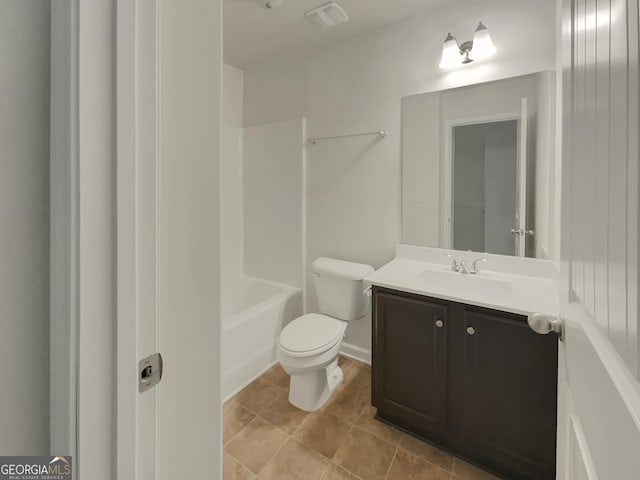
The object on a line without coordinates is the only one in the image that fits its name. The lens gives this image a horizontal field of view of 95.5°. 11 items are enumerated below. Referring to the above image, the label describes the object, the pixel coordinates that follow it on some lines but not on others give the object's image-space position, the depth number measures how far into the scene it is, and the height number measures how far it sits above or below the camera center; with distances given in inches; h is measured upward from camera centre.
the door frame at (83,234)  15.6 +0.2
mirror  60.6 +16.6
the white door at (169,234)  17.4 +0.3
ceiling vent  67.8 +54.0
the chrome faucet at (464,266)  65.8 -6.3
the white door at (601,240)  14.7 +0.0
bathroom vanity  47.0 -23.0
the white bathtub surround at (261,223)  90.2 +5.7
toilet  64.5 -22.8
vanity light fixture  62.4 +42.1
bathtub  75.5 -25.2
